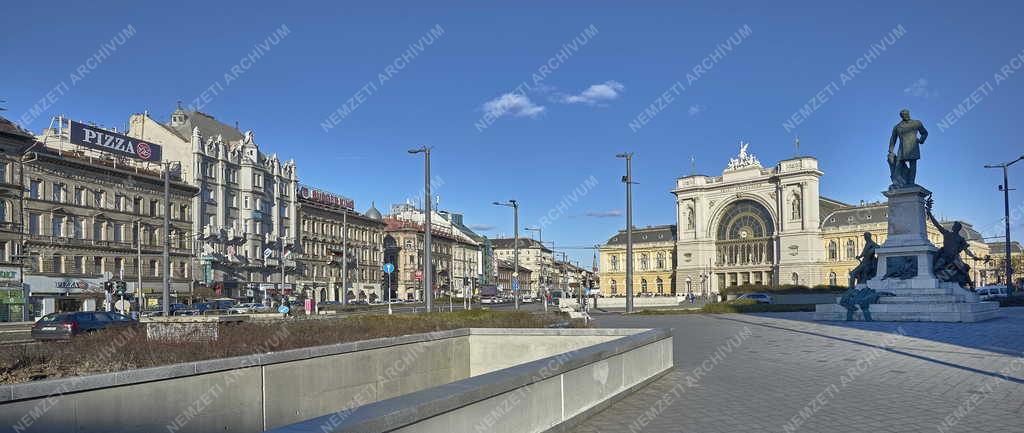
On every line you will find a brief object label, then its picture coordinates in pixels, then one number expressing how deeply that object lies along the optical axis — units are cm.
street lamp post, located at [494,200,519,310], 5088
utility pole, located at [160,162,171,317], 3616
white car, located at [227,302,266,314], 4812
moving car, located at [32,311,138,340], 2845
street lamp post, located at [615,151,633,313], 4406
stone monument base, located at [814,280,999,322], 2891
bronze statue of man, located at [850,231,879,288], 3259
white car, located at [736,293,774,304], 6794
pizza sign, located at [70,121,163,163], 5769
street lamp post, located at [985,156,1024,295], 5158
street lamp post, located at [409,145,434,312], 3111
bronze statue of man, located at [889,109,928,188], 3222
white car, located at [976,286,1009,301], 6956
